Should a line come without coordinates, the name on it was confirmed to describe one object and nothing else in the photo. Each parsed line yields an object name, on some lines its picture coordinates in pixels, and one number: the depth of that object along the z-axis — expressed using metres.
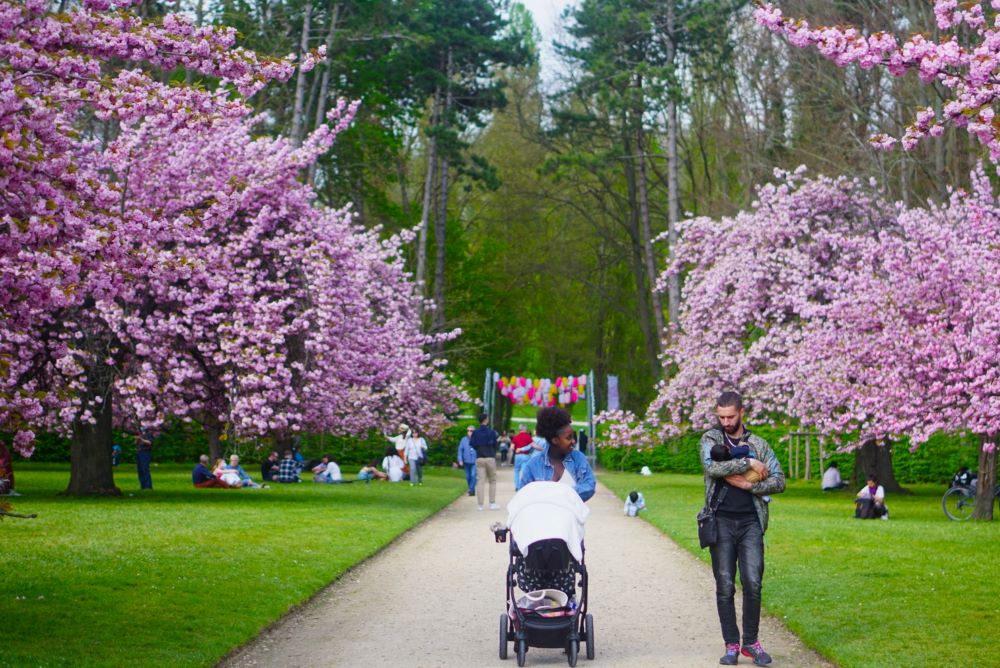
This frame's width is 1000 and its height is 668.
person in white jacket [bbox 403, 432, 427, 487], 35.00
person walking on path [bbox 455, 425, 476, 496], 30.38
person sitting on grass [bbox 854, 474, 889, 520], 23.28
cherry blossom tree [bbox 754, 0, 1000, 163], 8.31
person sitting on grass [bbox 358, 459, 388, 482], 37.00
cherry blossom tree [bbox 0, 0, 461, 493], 22.42
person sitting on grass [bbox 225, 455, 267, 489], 30.83
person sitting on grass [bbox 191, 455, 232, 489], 29.73
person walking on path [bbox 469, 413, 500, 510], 26.03
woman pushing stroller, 9.06
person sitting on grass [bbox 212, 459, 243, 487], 30.38
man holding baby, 8.87
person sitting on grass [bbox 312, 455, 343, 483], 35.72
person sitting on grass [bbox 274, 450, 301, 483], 35.28
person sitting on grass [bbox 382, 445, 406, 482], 37.44
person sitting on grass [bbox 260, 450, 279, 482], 35.72
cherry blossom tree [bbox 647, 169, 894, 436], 29.06
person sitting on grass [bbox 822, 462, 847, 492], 34.66
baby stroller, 8.70
